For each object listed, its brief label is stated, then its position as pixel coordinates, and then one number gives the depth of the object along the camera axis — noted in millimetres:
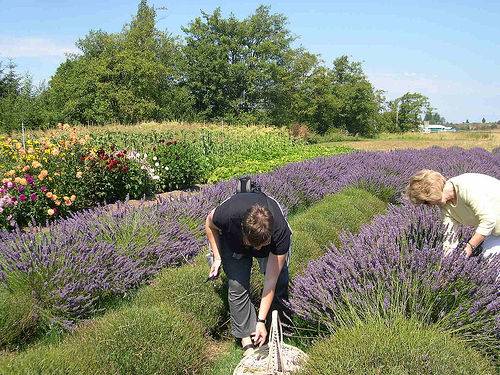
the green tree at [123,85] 38250
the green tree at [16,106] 28359
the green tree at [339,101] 51594
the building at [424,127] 68875
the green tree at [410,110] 66875
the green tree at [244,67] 46094
